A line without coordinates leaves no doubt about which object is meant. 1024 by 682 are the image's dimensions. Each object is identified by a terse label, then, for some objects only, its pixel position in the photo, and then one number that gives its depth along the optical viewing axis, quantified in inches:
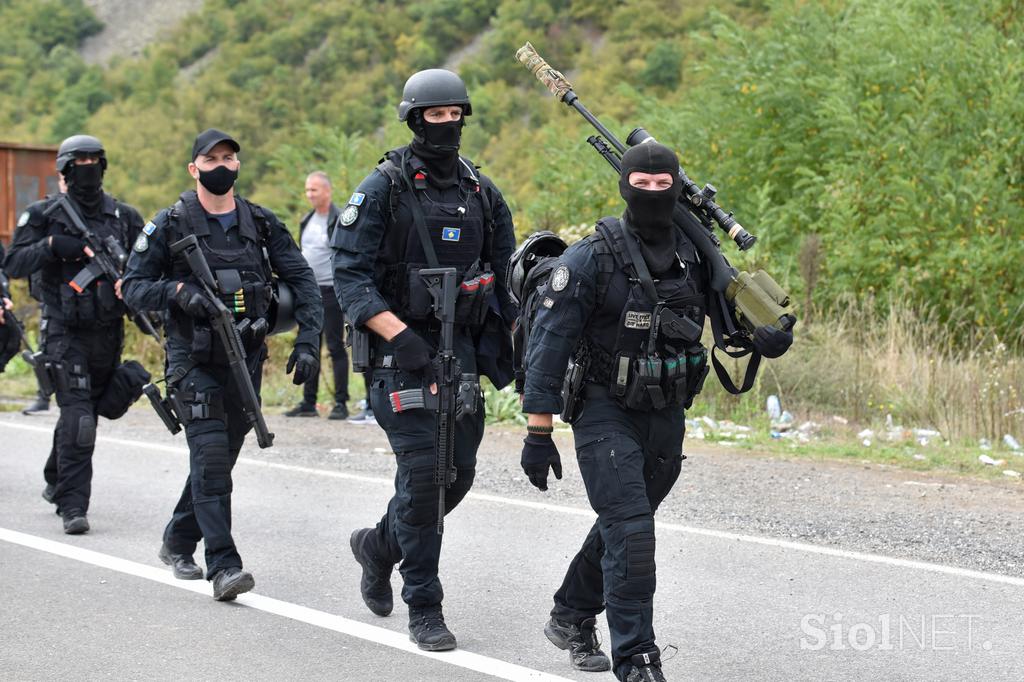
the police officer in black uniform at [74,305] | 606.2
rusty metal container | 1679.4
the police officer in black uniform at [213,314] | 485.1
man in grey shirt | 945.5
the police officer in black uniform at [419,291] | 425.4
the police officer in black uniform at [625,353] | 373.7
